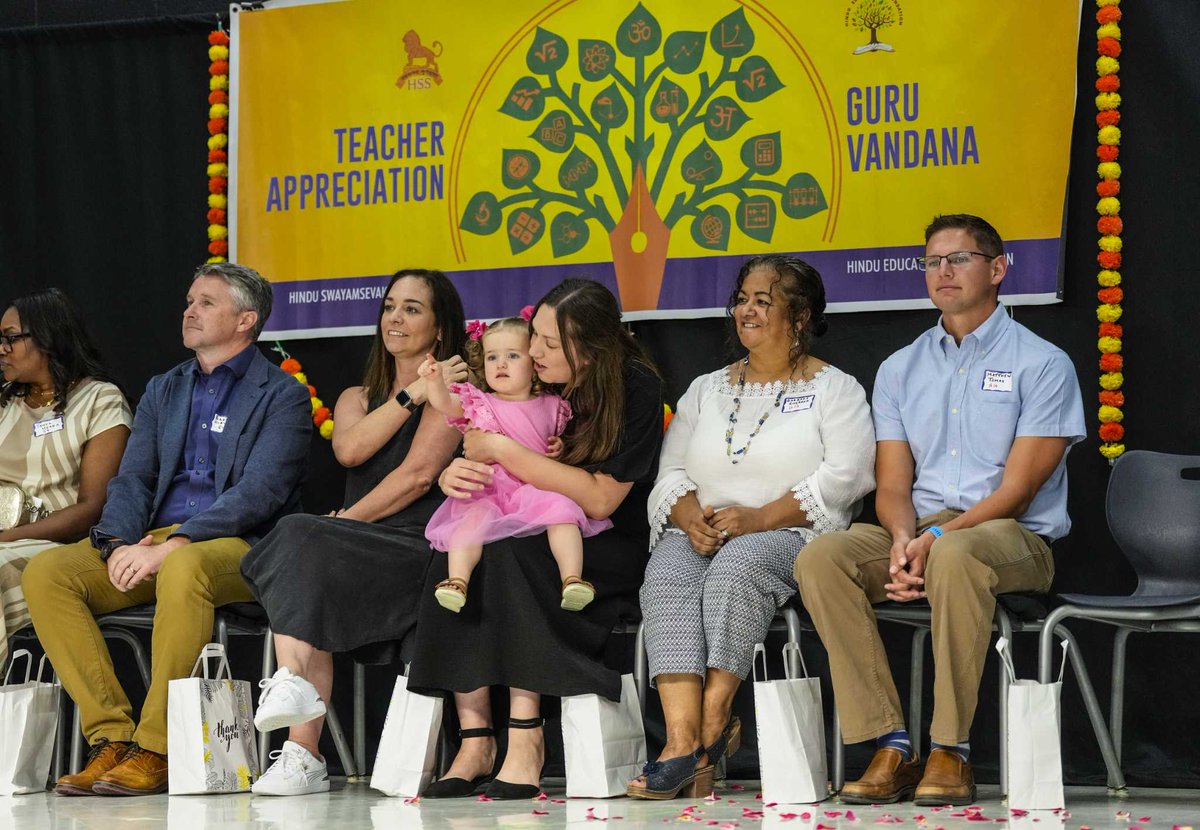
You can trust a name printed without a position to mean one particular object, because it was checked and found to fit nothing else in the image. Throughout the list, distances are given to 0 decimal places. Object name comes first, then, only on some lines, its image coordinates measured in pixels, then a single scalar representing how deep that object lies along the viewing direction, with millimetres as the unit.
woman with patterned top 8414
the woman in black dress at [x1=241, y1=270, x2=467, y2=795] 7016
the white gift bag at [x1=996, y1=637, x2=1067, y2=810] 6074
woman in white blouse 6637
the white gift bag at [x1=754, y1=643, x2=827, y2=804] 6426
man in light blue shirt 6383
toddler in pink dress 6820
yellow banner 8031
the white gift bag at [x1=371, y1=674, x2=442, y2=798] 6863
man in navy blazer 7258
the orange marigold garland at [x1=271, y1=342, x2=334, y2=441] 9094
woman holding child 6809
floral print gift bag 6879
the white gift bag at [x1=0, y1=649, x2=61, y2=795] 7281
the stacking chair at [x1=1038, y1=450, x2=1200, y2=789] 7070
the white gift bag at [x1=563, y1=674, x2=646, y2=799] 6695
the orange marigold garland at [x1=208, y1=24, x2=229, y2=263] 9422
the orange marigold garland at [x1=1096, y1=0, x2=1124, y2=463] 7789
